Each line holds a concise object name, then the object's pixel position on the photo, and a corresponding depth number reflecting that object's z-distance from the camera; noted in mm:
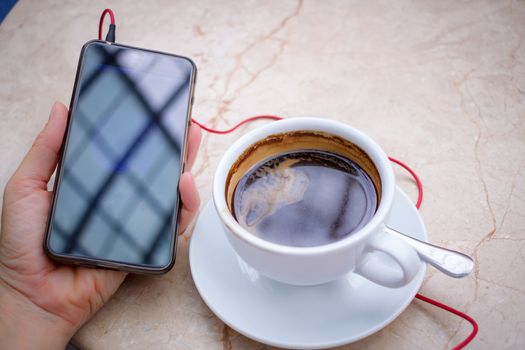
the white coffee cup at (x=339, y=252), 470
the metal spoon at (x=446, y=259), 479
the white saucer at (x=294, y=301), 502
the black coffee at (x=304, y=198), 558
